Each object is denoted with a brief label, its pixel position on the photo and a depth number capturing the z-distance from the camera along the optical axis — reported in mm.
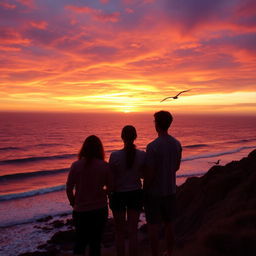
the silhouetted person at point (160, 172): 4375
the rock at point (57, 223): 14019
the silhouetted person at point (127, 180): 4195
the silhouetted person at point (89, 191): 3787
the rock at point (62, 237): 12071
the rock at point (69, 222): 14308
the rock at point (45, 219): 15062
